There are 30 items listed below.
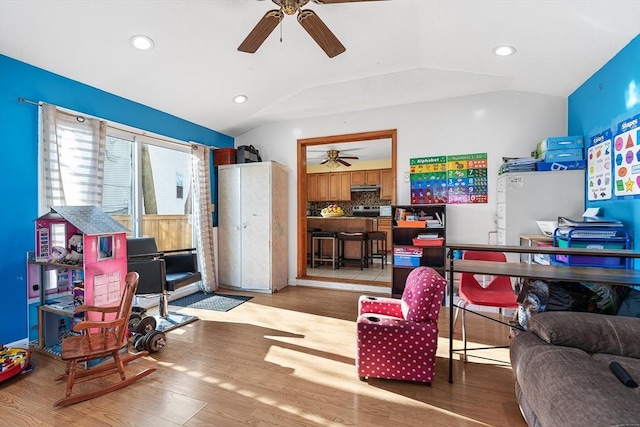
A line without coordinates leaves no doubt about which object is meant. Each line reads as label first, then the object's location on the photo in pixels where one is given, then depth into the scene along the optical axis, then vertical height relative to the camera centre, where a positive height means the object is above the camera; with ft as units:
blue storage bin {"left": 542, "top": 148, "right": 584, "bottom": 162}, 9.46 +1.83
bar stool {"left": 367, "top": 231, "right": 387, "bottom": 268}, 18.80 -2.39
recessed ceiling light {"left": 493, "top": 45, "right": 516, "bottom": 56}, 8.56 +4.78
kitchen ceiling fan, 21.77 +4.24
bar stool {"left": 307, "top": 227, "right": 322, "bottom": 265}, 19.55 -2.06
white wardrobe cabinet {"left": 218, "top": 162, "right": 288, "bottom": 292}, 13.88 -0.65
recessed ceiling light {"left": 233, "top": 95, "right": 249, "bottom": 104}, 12.36 +4.85
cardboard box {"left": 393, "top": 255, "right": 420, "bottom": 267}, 12.34 -2.04
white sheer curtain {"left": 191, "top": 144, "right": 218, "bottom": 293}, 13.57 -0.01
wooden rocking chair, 5.92 -2.85
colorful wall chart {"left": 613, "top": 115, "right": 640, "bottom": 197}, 7.03 +1.33
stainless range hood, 25.81 +2.15
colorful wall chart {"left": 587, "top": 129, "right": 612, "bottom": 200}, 8.18 +1.29
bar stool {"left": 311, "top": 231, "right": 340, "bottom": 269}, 18.50 -2.19
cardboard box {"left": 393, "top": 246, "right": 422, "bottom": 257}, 12.32 -1.62
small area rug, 11.87 -3.76
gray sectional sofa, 3.32 -2.19
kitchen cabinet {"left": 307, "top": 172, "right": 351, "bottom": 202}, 27.09 +2.42
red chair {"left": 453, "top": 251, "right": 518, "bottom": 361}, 7.45 -2.24
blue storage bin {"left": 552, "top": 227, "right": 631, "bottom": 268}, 7.42 -0.80
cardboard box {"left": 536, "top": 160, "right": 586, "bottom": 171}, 9.41 +1.49
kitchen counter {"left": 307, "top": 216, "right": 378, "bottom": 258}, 18.57 -0.84
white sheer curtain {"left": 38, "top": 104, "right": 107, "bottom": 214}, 8.39 +1.67
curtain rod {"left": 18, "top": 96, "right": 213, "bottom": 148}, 8.13 +3.12
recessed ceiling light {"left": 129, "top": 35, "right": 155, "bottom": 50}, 8.14 +4.82
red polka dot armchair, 6.32 -2.79
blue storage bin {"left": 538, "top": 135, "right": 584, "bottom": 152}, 9.49 +2.23
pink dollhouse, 7.09 -1.03
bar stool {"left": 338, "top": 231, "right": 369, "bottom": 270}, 18.04 -2.17
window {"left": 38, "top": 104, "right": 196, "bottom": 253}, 8.50 +1.40
